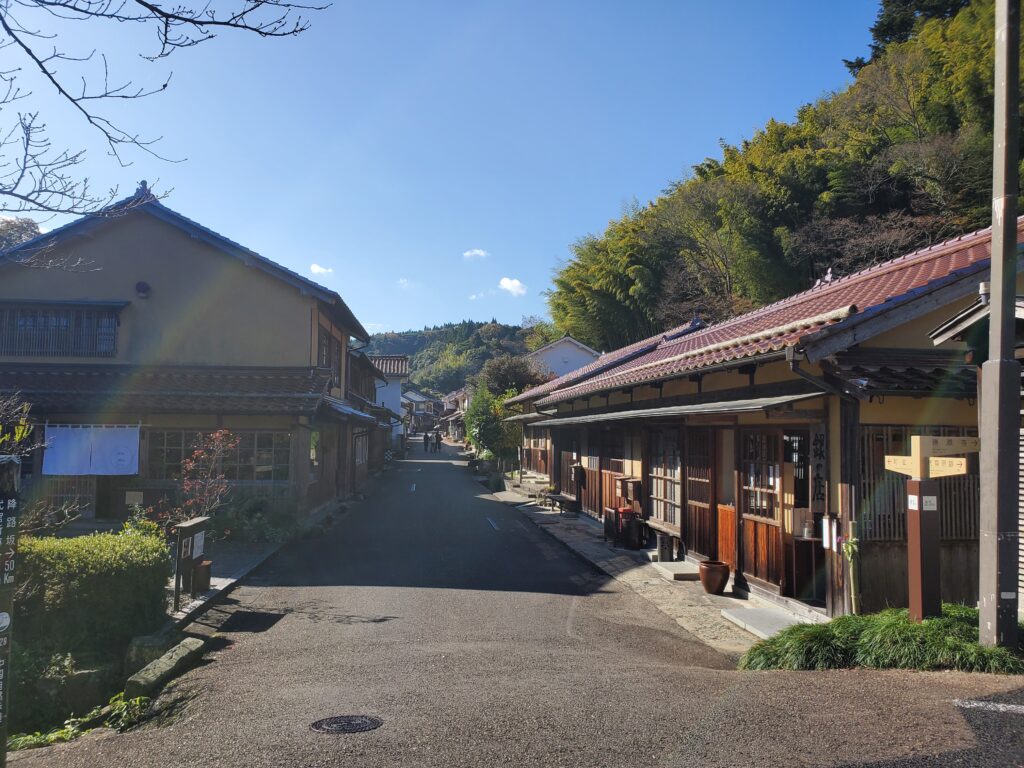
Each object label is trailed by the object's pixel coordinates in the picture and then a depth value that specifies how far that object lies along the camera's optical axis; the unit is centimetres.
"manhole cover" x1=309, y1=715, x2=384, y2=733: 446
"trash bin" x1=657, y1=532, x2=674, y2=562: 1220
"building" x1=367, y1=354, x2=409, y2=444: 5544
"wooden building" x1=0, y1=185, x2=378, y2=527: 1655
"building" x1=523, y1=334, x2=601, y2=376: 4591
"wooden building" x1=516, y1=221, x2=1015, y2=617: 756
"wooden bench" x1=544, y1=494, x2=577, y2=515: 2073
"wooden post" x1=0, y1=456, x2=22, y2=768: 362
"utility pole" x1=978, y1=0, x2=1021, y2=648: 525
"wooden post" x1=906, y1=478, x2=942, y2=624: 598
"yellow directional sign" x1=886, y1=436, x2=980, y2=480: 617
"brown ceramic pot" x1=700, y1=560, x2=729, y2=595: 1009
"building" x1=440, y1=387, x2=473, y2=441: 7644
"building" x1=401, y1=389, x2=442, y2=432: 9331
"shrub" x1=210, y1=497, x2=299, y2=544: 1423
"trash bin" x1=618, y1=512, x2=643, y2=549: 1383
